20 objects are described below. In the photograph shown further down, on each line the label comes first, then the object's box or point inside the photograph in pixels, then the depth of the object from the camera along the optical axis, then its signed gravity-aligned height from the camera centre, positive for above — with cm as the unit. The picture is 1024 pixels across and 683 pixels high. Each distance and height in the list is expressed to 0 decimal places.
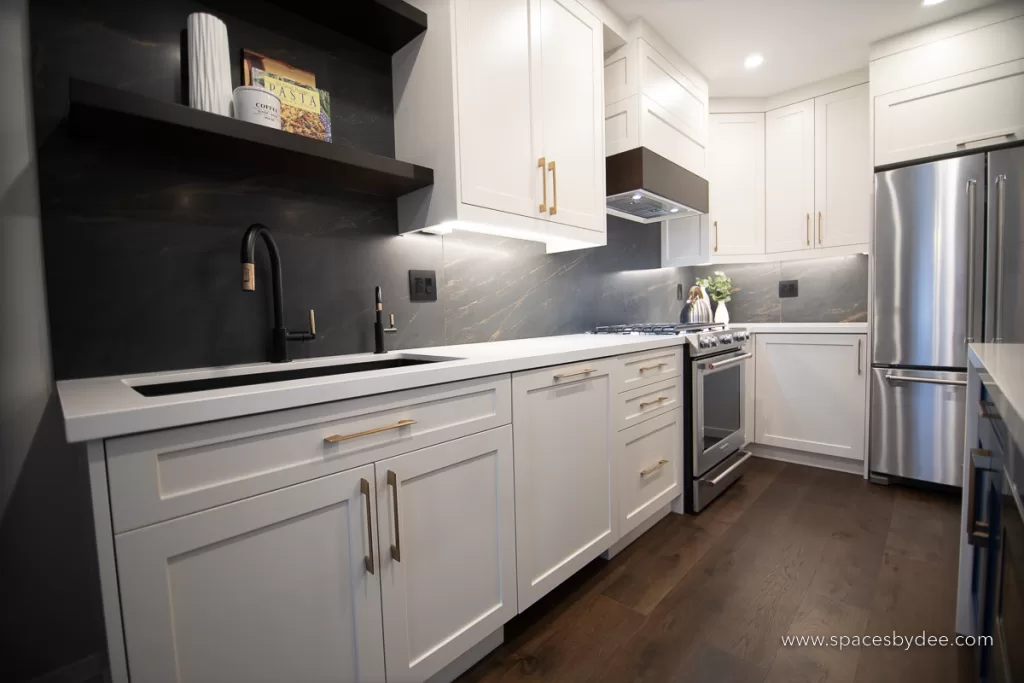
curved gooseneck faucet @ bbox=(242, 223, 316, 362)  122 +13
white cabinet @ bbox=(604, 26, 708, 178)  231 +117
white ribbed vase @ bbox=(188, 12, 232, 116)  116 +70
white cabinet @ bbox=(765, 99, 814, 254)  304 +90
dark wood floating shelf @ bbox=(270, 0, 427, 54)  143 +103
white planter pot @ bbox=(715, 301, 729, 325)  328 -3
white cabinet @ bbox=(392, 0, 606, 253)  153 +77
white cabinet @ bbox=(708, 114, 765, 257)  322 +92
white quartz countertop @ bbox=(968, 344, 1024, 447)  61 -15
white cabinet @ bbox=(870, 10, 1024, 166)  221 +113
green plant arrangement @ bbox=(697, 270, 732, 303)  336 +18
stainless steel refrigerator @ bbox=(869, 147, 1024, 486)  219 +3
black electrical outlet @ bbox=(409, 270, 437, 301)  179 +15
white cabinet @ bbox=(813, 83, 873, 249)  285 +89
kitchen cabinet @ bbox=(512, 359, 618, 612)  142 -55
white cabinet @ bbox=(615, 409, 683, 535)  189 -71
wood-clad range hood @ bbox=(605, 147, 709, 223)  226 +67
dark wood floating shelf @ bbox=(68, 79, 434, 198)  97 +49
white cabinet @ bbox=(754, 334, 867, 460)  276 -56
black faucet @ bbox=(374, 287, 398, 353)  162 -2
